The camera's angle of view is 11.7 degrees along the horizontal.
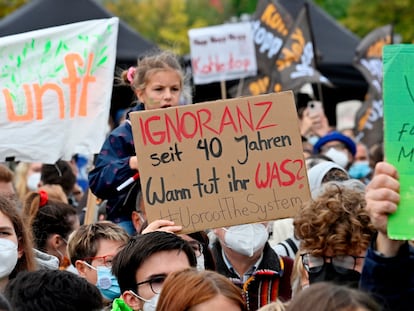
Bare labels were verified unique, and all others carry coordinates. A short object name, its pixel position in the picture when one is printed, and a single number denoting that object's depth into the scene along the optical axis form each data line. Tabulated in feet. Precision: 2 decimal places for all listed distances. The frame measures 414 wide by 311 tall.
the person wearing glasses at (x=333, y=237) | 26.88
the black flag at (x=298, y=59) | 72.27
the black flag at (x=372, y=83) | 79.63
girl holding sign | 36.05
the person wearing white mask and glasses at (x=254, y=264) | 32.91
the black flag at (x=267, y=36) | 74.24
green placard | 20.13
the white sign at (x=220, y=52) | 78.99
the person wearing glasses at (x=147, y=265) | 26.93
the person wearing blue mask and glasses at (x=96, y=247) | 33.85
